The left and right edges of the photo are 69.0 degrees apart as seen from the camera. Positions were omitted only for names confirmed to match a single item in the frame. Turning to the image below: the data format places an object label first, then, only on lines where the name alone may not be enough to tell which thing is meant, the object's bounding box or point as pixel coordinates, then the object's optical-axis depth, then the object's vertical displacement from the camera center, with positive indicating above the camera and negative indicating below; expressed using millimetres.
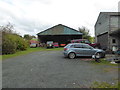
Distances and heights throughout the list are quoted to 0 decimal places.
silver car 9500 -779
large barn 32688 +4182
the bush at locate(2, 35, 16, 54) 13638 -158
